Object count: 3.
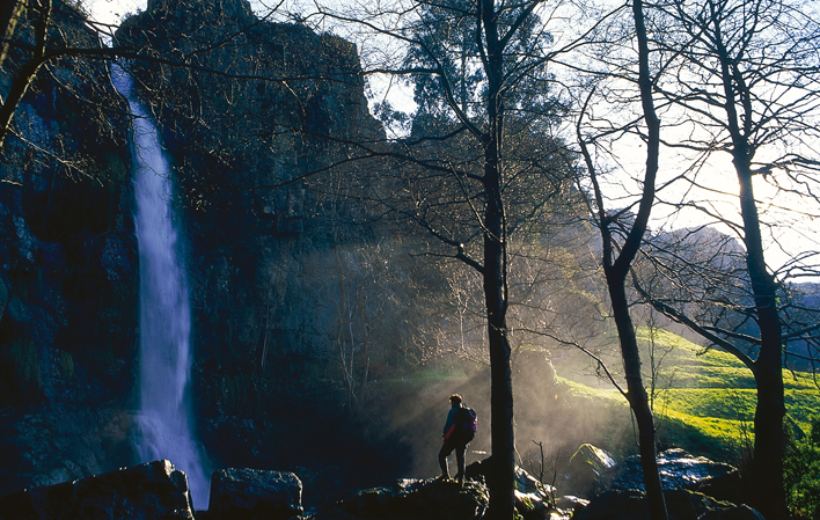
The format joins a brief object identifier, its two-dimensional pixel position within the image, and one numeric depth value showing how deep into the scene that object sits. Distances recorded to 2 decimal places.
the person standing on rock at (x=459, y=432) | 8.60
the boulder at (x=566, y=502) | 10.20
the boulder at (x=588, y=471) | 11.76
